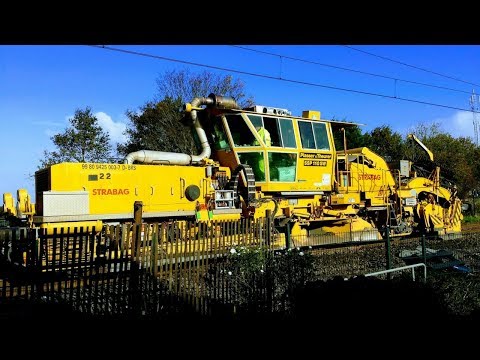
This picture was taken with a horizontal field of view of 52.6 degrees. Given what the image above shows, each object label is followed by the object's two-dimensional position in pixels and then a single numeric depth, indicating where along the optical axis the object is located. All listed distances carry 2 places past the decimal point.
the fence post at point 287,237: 10.78
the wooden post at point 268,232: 9.37
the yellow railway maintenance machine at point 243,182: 11.85
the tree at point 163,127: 32.41
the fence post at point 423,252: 10.40
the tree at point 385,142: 45.30
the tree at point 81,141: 30.30
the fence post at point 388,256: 10.20
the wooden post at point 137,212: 11.22
